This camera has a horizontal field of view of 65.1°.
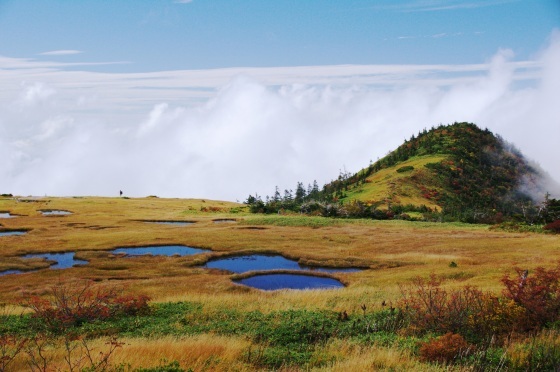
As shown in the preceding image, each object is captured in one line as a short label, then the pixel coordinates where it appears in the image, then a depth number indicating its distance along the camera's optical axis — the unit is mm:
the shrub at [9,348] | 14297
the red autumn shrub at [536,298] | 19344
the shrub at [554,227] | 73712
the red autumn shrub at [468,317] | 18531
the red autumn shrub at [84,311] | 22438
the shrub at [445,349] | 14547
